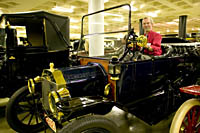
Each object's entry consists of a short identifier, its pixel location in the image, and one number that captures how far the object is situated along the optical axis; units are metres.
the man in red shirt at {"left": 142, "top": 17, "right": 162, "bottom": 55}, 2.68
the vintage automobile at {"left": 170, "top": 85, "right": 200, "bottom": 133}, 1.71
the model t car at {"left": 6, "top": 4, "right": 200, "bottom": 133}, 1.51
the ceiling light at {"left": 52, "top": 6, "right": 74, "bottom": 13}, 8.31
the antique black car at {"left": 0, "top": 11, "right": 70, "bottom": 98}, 3.08
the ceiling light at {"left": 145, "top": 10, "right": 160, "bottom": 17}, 9.82
